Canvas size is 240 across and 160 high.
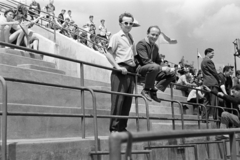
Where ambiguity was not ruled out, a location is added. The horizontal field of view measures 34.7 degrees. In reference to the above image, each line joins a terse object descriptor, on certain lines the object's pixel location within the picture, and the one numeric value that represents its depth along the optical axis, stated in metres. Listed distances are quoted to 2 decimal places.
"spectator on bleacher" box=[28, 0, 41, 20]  14.02
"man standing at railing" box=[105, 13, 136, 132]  5.40
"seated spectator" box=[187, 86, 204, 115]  10.80
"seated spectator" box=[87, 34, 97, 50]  15.54
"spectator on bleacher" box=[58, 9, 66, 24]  15.24
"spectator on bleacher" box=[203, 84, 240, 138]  8.41
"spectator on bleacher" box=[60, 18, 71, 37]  14.32
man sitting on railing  5.87
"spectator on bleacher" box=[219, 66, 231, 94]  8.88
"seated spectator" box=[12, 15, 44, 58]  8.94
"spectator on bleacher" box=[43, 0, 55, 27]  14.89
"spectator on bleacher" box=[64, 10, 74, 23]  15.83
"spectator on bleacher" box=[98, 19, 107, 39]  16.72
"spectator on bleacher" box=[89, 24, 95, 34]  16.17
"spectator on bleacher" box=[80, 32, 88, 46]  15.22
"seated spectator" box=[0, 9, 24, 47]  8.48
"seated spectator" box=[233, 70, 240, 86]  13.31
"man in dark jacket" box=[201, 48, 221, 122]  8.67
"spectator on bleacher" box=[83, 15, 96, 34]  16.36
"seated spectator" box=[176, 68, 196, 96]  12.14
